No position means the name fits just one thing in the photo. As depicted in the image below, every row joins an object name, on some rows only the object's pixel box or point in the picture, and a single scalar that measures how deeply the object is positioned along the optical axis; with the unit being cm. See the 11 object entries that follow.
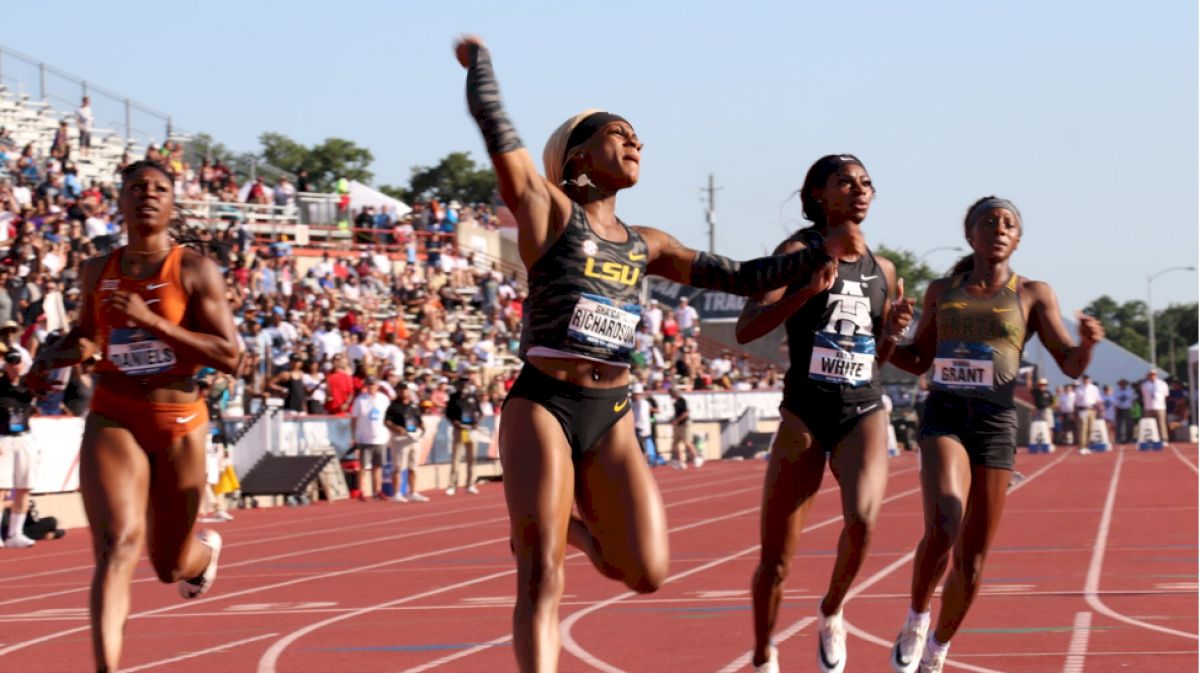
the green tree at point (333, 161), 10656
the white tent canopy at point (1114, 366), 7706
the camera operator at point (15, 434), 1780
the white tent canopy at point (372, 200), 4981
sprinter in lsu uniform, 613
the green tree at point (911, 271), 12781
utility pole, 9338
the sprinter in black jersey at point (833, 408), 771
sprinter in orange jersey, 722
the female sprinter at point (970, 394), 800
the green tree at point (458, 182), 11375
